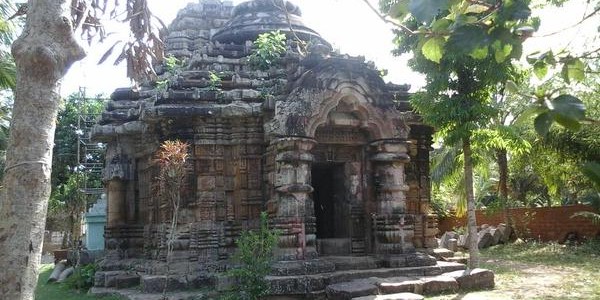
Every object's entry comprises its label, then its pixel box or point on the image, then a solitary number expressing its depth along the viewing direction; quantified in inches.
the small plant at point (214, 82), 411.5
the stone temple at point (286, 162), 370.3
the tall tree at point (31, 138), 159.2
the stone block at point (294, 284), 329.1
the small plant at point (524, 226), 794.2
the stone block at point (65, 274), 535.9
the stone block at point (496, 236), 769.6
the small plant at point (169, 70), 437.4
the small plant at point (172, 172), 336.8
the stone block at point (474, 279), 363.3
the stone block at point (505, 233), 780.6
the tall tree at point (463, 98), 385.7
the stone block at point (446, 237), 721.6
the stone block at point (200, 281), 366.0
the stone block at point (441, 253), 445.1
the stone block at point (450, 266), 389.1
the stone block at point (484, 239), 754.8
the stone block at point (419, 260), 385.7
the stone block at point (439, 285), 348.2
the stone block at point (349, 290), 318.3
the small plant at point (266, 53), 448.8
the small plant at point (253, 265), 319.3
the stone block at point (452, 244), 670.2
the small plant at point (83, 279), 454.3
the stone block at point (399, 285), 329.1
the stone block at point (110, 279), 412.2
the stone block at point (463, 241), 750.5
